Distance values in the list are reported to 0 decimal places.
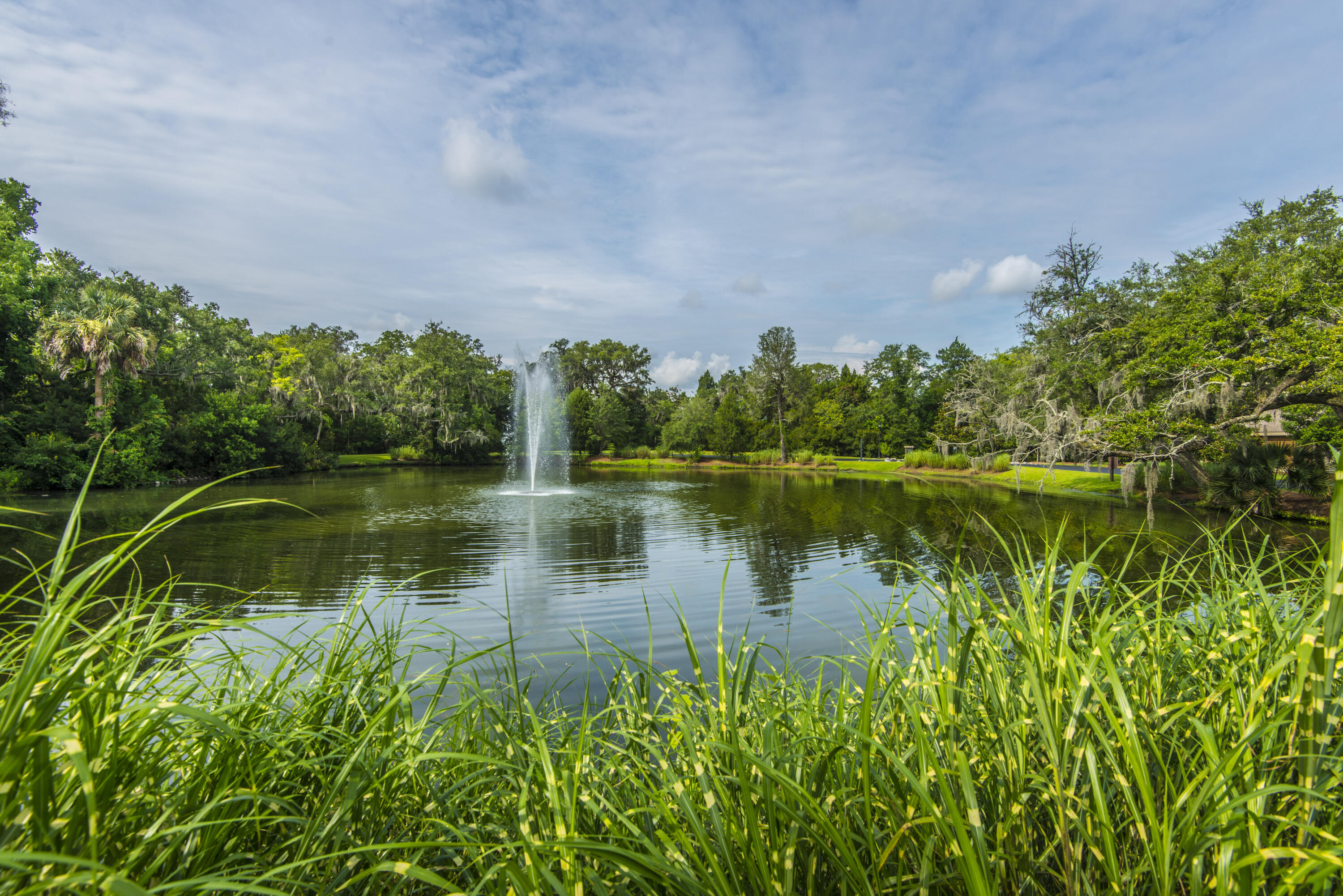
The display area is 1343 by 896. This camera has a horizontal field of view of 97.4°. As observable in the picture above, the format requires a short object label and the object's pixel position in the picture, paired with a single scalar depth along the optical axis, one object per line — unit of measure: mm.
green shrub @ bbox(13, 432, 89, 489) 18625
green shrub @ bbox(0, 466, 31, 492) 17781
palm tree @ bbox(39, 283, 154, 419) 19766
